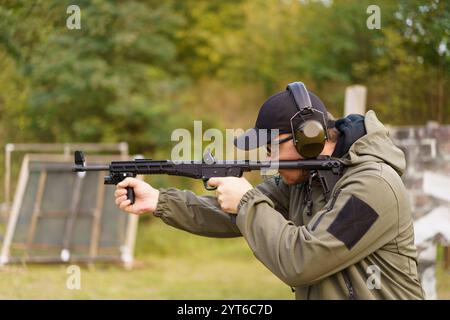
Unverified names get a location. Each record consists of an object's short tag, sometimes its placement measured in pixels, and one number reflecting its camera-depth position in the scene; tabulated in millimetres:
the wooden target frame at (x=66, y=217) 11453
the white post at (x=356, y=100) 8844
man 2881
